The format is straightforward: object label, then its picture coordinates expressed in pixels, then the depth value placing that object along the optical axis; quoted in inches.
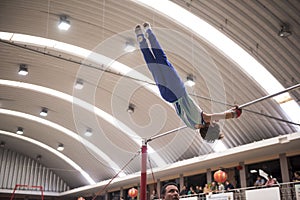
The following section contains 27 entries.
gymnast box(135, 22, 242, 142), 153.2
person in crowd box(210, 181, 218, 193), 481.1
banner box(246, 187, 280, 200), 367.4
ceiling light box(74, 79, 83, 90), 478.4
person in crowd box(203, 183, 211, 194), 486.5
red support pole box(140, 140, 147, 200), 217.8
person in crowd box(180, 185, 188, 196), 547.0
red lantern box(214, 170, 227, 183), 414.6
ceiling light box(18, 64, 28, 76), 473.8
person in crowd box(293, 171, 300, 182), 389.1
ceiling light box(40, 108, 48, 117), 636.1
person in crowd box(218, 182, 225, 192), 459.5
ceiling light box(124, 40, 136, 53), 385.4
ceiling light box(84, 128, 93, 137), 500.1
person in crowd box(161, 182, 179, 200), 145.3
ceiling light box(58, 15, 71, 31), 366.9
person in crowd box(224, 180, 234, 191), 459.5
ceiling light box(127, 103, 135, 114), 523.5
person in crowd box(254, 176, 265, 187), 431.5
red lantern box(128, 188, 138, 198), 534.7
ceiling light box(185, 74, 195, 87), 412.5
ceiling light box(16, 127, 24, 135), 767.6
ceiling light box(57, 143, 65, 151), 788.2
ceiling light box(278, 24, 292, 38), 299.1
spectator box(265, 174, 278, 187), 388.5
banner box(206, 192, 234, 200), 418.2
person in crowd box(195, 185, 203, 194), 522.5
